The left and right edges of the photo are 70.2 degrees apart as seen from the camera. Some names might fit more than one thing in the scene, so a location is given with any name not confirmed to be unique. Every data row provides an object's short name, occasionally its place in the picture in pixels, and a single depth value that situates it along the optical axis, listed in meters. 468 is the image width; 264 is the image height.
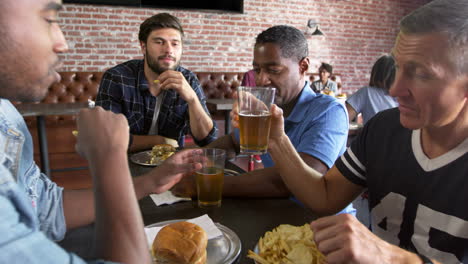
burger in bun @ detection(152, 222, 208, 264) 0.76
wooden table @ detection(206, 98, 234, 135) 4.01
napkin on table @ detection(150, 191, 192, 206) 1.14
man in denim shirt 0.48
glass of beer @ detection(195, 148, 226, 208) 1.09
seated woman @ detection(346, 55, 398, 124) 2.95
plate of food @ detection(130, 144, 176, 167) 1.59
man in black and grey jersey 0.77
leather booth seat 3.71
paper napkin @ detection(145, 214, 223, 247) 0.88
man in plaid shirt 2.34
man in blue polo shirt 1.38
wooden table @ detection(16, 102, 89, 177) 3.14
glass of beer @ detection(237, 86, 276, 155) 1.14
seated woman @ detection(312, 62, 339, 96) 5.23
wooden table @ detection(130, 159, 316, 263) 0.97
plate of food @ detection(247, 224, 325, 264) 0.76
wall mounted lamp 5.95
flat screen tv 4.64
